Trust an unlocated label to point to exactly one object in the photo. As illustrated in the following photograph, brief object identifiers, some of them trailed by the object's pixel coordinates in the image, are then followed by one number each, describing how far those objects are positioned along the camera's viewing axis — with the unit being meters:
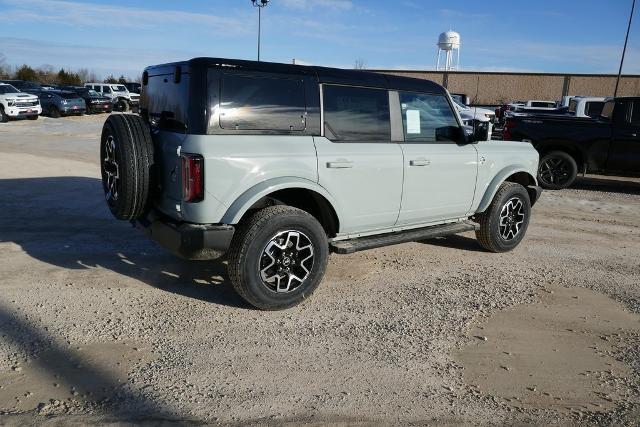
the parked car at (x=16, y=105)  24.08
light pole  28.05
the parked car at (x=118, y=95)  33.22
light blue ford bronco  3.82
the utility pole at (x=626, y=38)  34.06
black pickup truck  9.84
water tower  59.84
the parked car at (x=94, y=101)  30.02
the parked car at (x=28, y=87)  29.92
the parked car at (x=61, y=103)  27.84
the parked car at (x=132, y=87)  37.34
